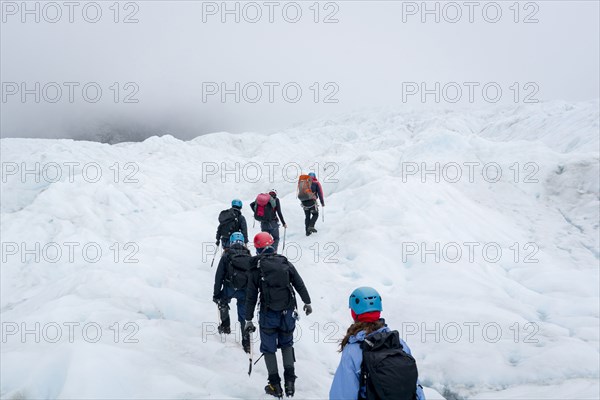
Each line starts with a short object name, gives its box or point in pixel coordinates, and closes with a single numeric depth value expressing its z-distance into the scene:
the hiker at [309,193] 13.55
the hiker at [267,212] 11.59
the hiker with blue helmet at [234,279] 6.56
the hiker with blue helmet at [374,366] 2.90
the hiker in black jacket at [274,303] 5.35
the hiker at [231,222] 10.05
